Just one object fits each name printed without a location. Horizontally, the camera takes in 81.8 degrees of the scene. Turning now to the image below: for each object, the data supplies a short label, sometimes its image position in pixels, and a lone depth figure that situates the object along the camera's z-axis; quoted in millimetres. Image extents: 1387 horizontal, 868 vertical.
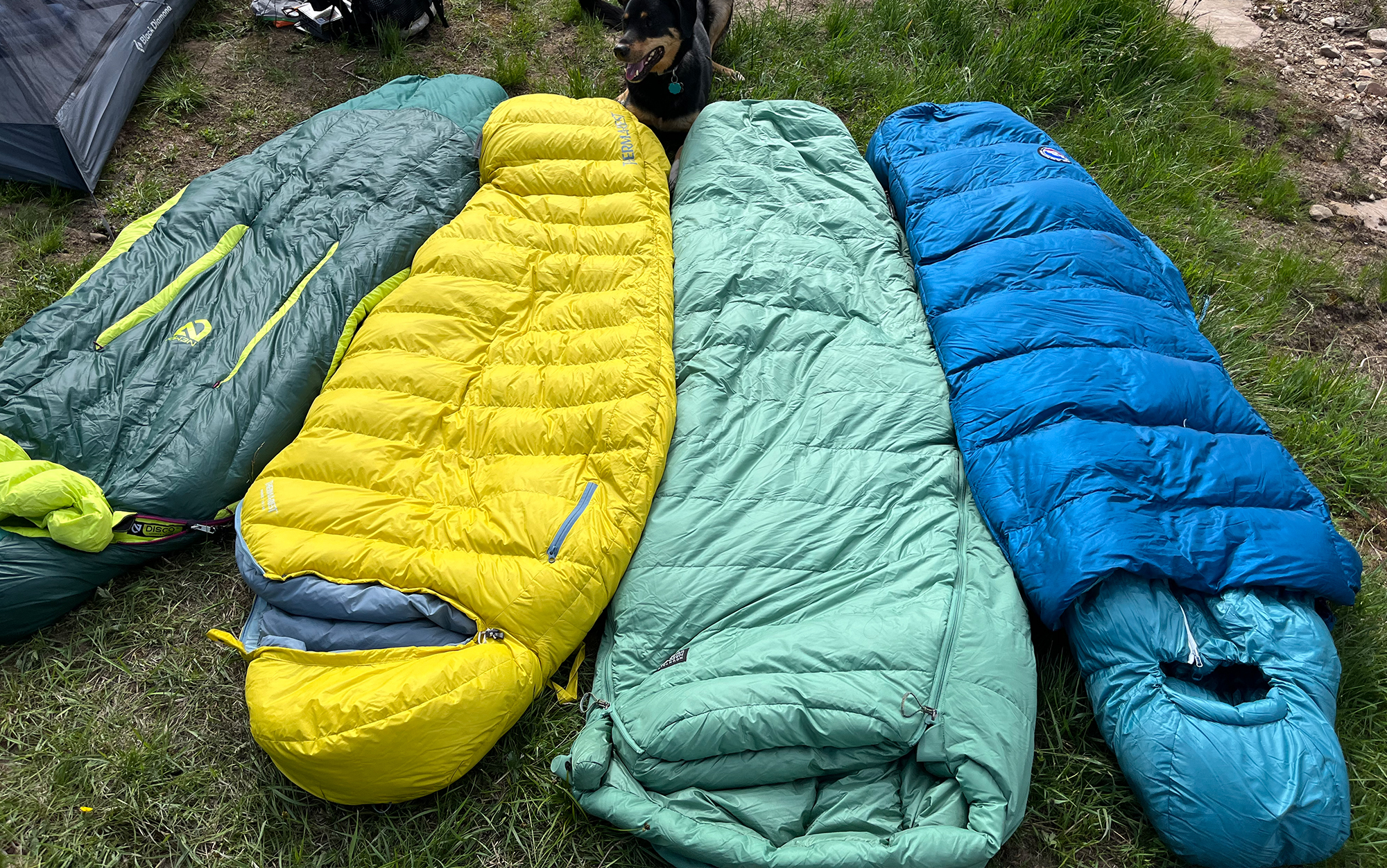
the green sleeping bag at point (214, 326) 2365
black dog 3578
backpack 4496
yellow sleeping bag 1920
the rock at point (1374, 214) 4008
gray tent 3500
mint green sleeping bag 1865
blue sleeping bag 1892
